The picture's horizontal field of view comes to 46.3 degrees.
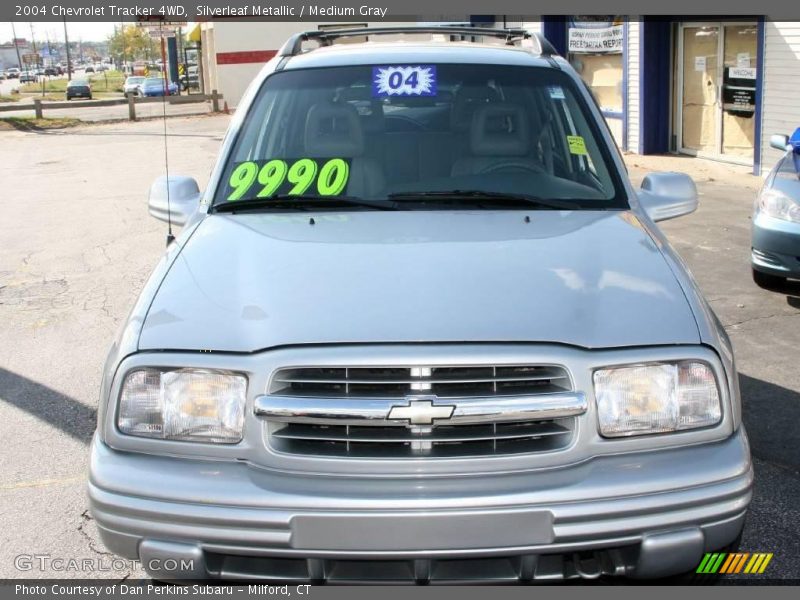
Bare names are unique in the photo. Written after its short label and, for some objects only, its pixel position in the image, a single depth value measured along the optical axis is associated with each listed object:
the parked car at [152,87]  44.73
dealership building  12.76
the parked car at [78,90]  54.81
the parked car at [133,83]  50.68
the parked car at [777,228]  6.30
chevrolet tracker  2.47
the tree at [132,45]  74.64
